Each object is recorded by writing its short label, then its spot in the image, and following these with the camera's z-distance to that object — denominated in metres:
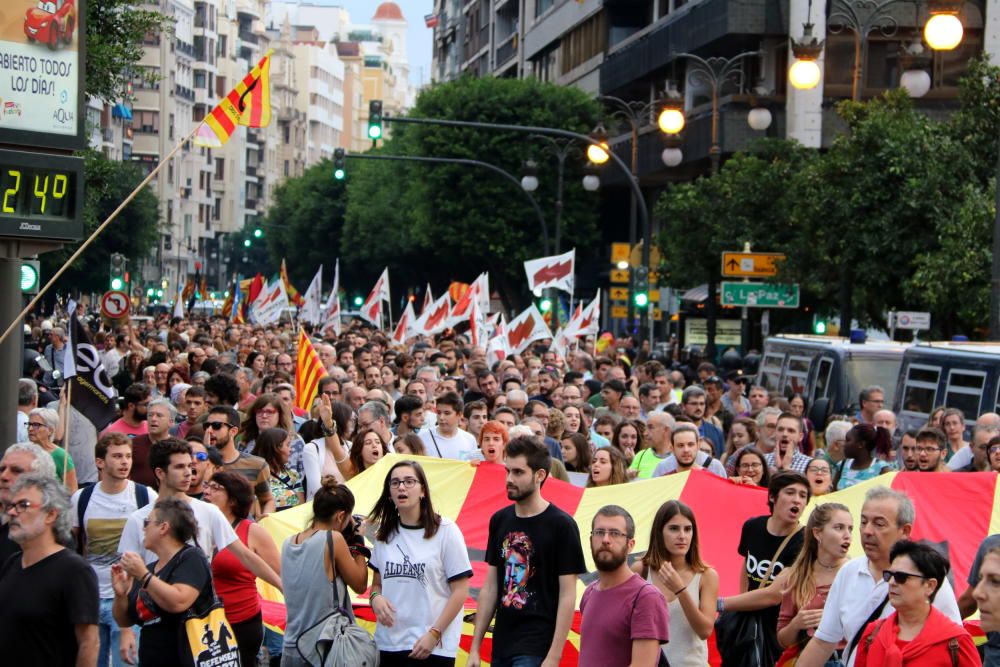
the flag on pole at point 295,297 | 63.35
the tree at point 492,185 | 59.75
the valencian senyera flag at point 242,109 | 17.48
